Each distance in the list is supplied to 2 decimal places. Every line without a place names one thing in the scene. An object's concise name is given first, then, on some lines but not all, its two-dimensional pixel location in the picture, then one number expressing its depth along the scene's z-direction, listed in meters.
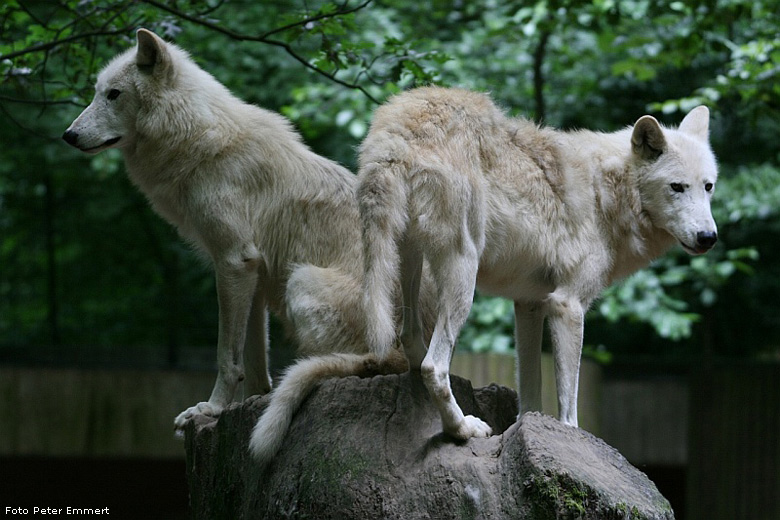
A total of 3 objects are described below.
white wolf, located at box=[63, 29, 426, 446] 9.33
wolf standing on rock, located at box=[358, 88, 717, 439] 7.39
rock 6.44
